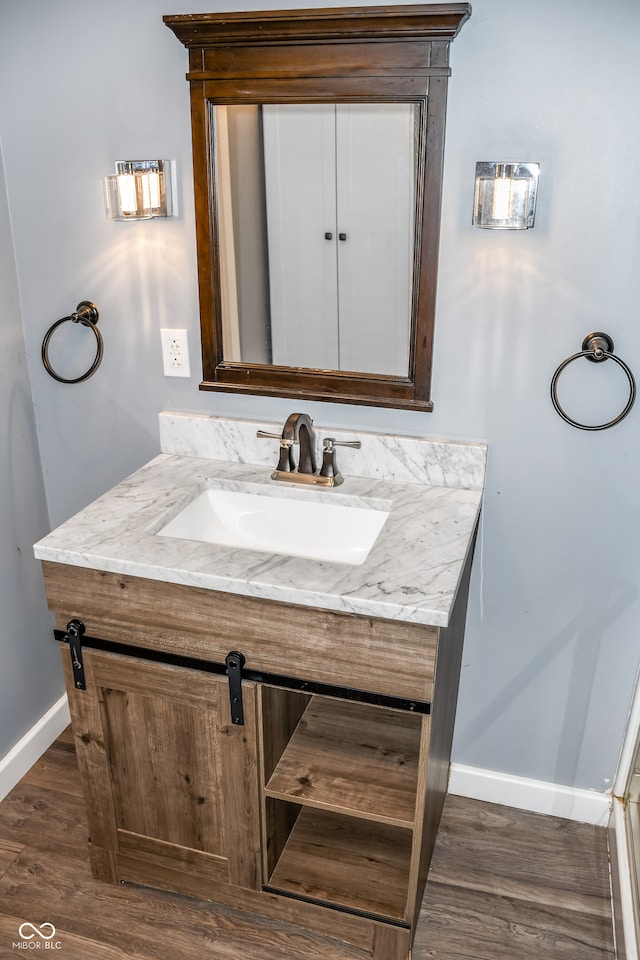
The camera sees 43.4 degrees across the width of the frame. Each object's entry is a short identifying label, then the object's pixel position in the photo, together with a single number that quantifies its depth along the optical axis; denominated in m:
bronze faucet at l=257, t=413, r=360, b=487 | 1.84
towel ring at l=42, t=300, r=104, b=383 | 1.98
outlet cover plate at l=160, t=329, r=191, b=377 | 1.96
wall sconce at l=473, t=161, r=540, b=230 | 1.57
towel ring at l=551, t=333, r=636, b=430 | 1.66
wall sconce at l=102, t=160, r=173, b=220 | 1.78
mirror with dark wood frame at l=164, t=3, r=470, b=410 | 1.61
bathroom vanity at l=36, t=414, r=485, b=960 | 1.49
